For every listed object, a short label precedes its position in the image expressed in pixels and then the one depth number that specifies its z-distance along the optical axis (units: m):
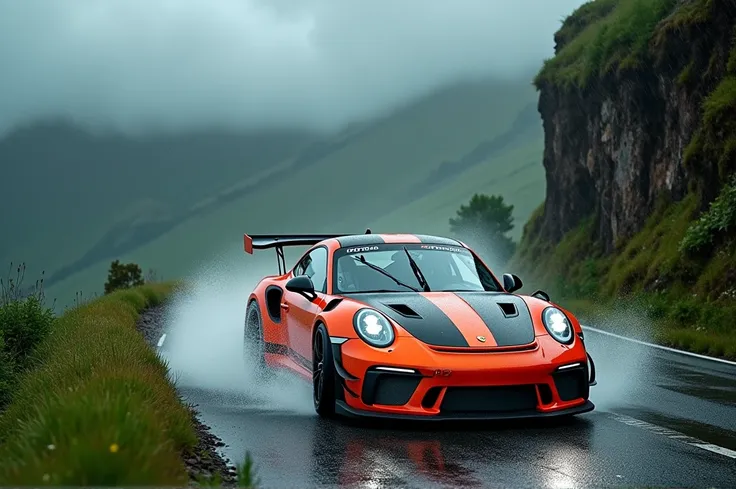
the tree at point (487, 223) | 86.75
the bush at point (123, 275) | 42.67
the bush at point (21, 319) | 13.47
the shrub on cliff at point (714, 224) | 19.62
